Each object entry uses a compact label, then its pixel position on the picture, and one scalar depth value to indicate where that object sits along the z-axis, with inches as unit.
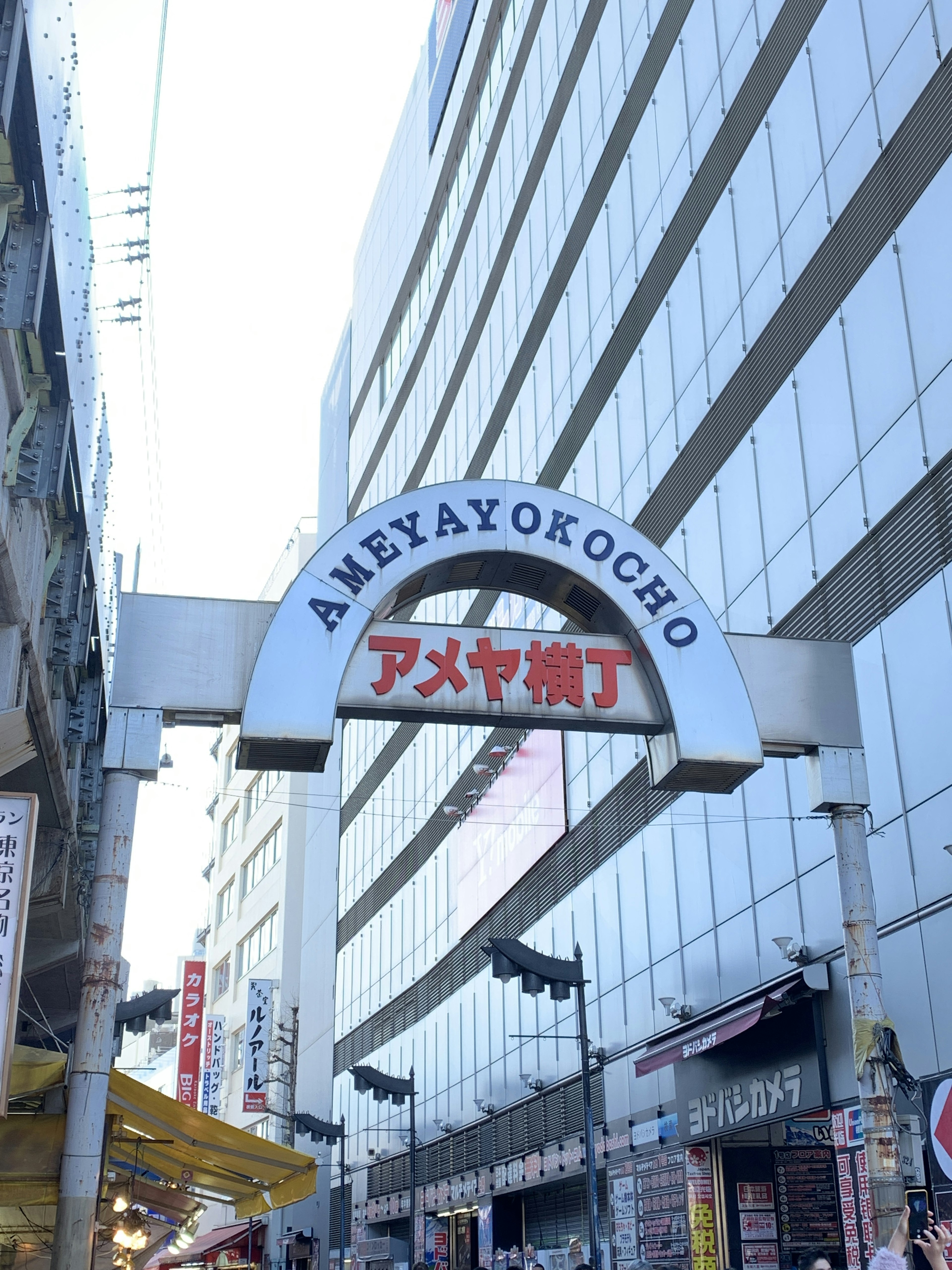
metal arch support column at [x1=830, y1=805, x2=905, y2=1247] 393.1
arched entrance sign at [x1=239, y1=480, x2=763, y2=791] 442.9
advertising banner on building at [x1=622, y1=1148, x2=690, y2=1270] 690.2
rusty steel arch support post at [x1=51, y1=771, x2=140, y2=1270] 376.5
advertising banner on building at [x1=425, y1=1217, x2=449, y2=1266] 1246.3
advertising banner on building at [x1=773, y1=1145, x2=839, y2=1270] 613.9
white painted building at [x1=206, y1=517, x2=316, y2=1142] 2062.0
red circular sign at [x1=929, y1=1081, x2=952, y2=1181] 451.5
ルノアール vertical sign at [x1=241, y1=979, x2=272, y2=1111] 1868.8
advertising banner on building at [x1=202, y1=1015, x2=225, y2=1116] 2150.6
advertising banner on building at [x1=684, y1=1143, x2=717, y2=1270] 655.8
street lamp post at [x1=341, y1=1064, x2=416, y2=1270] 1081.4
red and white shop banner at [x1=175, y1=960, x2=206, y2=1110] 2166.6
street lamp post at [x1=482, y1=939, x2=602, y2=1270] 542.0
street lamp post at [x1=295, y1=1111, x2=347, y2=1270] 1341.0
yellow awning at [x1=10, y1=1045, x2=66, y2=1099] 456.8
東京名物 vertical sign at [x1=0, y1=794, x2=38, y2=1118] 352.5
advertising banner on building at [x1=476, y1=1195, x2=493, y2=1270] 1074.1
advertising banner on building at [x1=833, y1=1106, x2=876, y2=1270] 521.0
